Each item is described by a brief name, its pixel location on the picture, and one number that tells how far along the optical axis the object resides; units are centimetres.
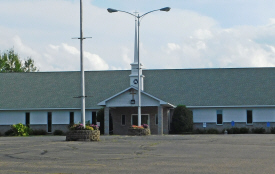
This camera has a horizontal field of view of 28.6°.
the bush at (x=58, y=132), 5254
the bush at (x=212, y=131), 5169
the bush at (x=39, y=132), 5261
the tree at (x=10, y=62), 8844
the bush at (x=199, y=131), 5228
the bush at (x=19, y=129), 4931
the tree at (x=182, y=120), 5069
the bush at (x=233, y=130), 5175
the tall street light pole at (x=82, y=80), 3032
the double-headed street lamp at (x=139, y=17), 4067
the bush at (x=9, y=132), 5096
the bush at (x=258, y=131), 5191
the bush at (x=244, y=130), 5153
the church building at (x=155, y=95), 5272
